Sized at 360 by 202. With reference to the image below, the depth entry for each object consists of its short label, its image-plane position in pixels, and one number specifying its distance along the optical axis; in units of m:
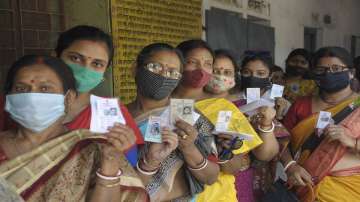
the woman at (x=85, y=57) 2.24
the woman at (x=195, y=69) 2.65
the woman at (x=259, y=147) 2.79
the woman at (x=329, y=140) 2.89
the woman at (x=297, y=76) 4.37
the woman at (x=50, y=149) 1.74
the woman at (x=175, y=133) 2.13
